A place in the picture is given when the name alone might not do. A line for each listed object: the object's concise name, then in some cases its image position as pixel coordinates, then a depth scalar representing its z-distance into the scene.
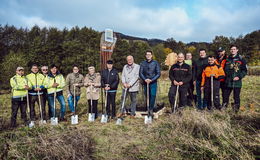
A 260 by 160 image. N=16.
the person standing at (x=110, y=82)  6.01
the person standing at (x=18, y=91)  5.36
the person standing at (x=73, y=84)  6.37
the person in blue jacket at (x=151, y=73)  5.82
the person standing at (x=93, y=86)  6.23
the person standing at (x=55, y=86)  5.88
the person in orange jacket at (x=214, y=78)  5.47
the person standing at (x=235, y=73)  5.30
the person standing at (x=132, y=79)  5.84
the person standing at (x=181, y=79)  5.66
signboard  7.39
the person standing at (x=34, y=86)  5.64
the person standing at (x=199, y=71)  6.14
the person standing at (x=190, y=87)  6.46
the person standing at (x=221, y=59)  5.70
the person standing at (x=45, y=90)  5.92
